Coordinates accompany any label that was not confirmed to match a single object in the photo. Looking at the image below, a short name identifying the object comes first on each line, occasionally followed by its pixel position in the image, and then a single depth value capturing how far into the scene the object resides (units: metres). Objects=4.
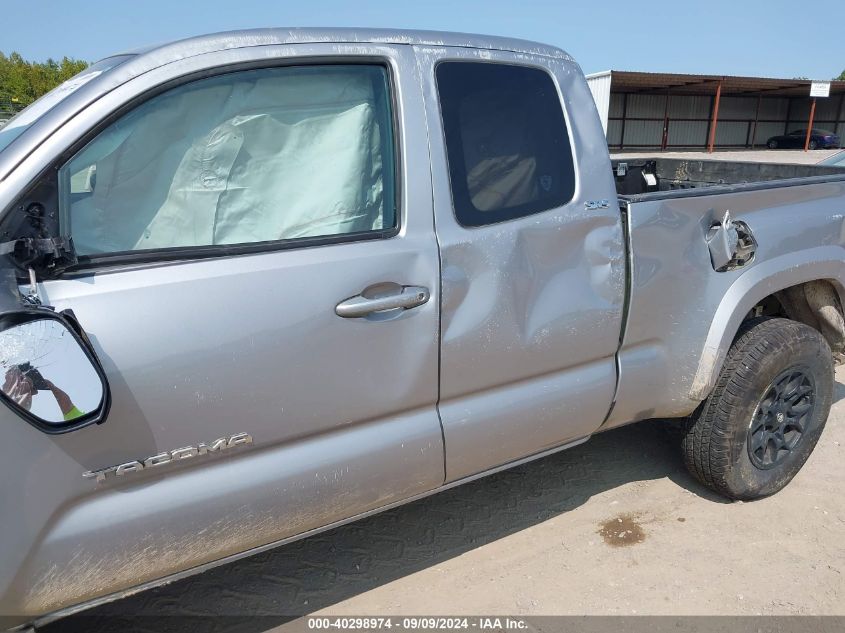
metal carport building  29.92
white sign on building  29.38
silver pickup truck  1.54
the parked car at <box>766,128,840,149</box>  33.56
